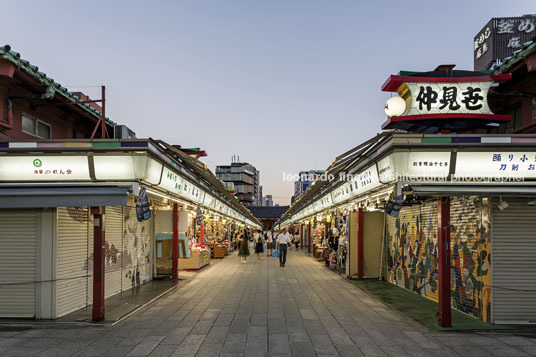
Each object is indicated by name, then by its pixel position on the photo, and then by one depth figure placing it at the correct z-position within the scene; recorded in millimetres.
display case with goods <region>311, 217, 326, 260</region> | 27141
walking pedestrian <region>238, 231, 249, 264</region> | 25125
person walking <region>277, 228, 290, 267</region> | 22766
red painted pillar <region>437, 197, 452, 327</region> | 8891
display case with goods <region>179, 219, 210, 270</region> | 19859
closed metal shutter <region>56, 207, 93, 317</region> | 9906
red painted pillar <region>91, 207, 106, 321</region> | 9352
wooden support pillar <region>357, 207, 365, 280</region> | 16922
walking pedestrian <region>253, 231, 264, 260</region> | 27678
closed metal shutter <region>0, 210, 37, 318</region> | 9594
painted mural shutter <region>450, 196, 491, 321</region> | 9484
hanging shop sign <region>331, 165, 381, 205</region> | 10734
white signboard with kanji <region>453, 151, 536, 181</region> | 8836
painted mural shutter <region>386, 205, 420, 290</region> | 13867
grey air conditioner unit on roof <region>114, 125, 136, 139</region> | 13994
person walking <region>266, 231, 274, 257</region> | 31309
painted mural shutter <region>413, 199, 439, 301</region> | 12016
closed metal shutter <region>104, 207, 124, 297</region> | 12477
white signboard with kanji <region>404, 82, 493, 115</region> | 10000
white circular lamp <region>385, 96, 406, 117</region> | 9930
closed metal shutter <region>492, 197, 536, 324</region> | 9211
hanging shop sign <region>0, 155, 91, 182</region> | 9320
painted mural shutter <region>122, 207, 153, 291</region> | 14234
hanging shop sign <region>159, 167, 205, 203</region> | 11398
